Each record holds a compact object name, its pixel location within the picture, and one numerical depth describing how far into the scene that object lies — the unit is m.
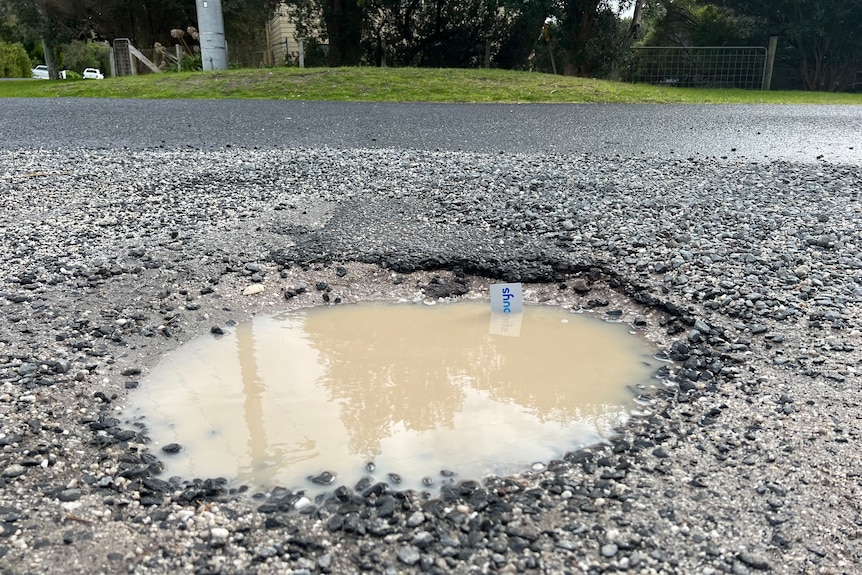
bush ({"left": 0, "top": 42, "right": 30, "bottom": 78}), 41.62
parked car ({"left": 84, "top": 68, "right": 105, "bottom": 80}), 39.21
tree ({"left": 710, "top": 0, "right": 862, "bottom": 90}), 19.95
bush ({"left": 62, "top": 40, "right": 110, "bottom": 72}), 38.56
